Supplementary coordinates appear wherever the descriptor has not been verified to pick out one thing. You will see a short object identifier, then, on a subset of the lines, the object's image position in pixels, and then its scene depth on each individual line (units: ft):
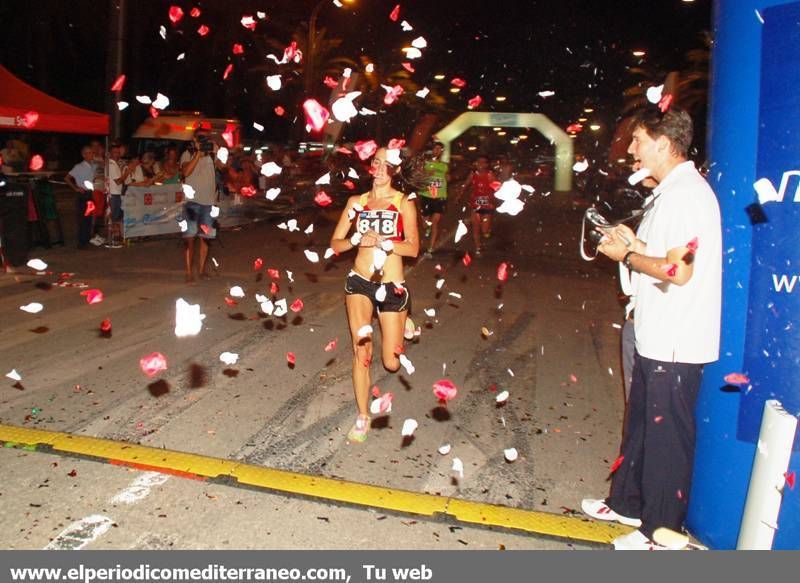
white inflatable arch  174.82
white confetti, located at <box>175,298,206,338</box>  25.29
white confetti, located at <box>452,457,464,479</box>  15.24
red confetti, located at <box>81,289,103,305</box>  29.50
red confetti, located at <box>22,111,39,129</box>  39.37
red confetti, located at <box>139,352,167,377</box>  20.99
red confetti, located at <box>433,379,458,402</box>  19.90
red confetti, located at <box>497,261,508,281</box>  38.93
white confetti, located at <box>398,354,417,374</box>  21.55
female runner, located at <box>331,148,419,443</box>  16.16
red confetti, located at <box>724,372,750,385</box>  10.91
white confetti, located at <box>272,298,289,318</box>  28.61
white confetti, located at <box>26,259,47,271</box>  36.70
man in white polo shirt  10.82
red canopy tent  39.04
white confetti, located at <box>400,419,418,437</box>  17.16
